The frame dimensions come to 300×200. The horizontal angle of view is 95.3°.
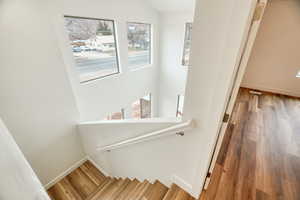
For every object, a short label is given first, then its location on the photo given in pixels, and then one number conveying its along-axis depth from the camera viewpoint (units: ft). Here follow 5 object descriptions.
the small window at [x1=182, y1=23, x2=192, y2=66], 13.45
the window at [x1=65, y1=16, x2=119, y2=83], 8.71
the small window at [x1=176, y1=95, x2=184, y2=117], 16.95
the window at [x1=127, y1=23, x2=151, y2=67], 12.56
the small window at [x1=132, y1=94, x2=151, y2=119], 16.11
